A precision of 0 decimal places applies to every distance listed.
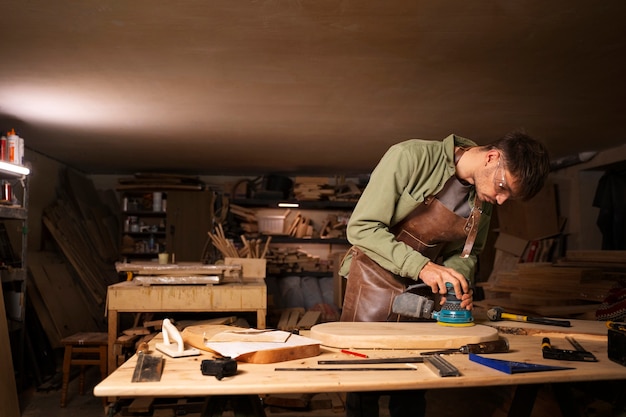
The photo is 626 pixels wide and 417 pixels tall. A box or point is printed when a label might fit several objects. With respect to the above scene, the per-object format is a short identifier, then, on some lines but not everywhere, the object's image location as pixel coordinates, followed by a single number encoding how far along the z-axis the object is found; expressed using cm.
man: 214
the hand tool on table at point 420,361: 155
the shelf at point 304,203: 937
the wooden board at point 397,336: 192
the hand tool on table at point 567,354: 180
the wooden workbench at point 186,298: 423
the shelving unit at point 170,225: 923
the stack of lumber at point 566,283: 483
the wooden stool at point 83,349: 485
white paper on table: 165
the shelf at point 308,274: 933
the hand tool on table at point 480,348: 186
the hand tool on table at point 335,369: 158
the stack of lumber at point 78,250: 703
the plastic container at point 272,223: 972
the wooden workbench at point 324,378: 137
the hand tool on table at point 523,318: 252
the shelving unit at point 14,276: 507
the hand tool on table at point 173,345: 173
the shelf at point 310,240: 947
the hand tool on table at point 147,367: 142
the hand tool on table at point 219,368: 146
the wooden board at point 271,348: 165
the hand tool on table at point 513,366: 160
